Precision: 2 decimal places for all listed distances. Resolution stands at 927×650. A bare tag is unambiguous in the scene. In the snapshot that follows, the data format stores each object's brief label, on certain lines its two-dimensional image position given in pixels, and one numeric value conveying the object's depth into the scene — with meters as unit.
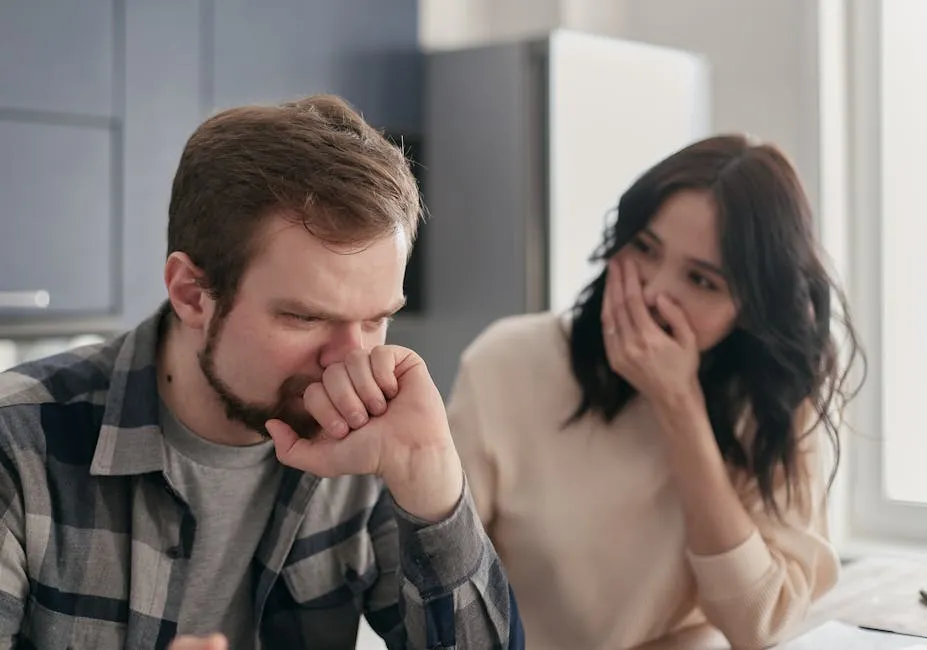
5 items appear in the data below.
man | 1.69
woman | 1.96
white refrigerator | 3.08
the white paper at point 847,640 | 1.80
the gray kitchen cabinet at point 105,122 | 2.63
